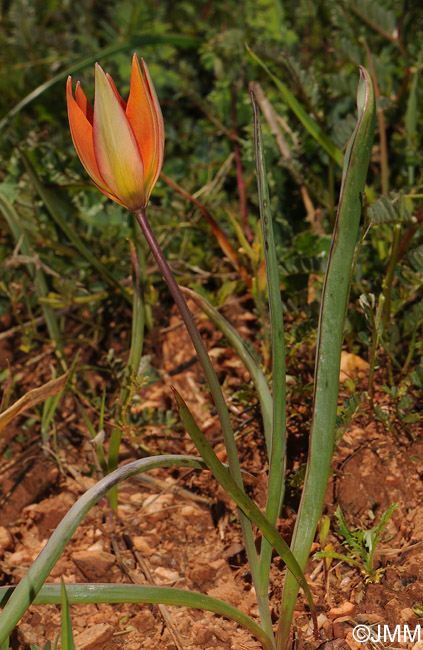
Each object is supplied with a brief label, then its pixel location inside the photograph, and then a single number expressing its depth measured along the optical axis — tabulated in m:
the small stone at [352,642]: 0.46
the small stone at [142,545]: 0.52
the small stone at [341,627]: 0.46
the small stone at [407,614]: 0.46
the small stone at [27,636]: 0.48
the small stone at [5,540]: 0.53
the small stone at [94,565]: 0.51
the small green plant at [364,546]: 0.47
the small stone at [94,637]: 0.47
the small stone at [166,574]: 0.51
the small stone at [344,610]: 0.47
